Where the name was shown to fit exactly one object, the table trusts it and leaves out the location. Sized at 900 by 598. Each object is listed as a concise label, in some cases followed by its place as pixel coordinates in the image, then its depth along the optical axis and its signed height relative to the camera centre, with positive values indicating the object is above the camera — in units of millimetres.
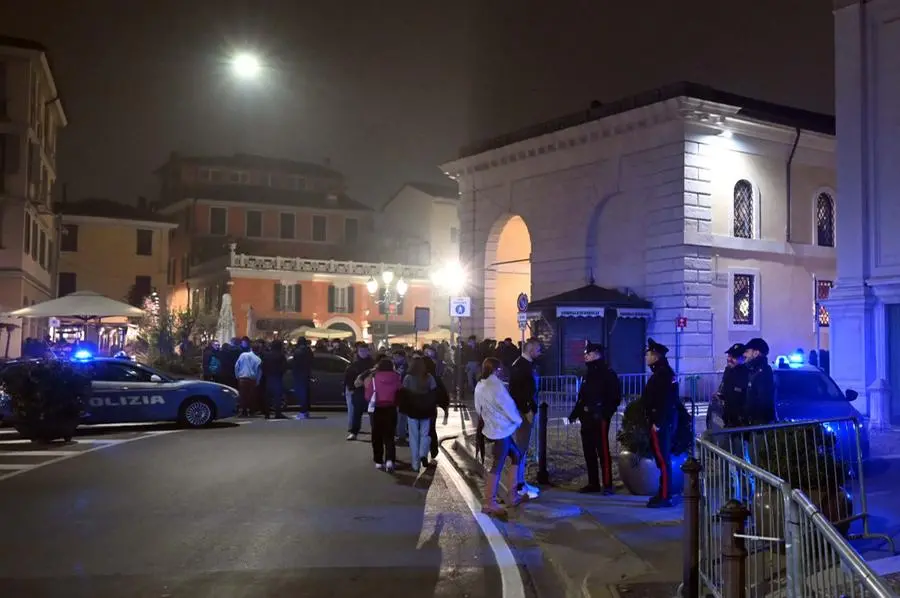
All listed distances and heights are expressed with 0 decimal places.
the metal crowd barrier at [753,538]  3779 -1001
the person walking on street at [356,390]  16125 -913
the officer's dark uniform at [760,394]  9148 -515
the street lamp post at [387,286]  28875 +1900
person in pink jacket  12953 -1034
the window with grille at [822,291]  30156 +1866
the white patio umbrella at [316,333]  45722 +284
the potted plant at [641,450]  9945 -1217
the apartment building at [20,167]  37438 +7273
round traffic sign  28422 +1261
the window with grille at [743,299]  28797 +1468
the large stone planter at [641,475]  10250 -1534
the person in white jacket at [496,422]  9664 -885
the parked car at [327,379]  23109 -1049
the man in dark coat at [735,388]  9430 -474
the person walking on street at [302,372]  20078 -767
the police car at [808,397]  11891 -722
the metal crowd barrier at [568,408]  13752 -1242
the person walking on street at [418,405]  12844 -940
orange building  55375 +6725
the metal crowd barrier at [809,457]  7168 -926
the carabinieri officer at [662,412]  9680 -754
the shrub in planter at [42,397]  15227 -1078
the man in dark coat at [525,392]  10641 -615
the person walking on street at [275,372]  20109 -775
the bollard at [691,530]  5758 -1222
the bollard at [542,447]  11578 -1382
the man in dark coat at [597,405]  10375 -733
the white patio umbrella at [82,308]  24125 +746
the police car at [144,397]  17016 -1200
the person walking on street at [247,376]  20562 -894
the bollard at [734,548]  4730 -1099
